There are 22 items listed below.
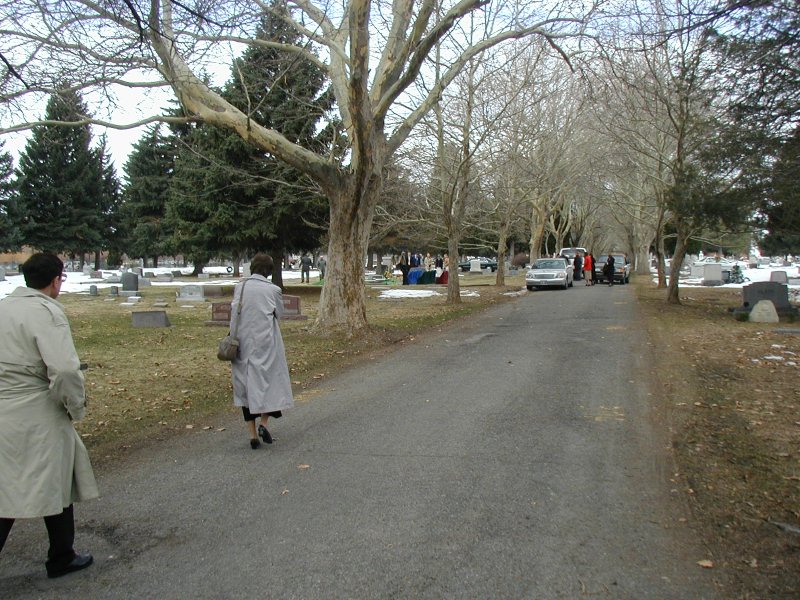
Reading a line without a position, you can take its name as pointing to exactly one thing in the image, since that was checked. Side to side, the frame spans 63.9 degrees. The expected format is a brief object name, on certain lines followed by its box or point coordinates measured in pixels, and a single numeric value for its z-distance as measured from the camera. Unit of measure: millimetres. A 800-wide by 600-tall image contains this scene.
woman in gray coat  5828
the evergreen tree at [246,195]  26250
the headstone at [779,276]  30219
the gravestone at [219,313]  15849
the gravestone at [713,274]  36781
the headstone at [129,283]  29000
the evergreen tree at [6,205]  48119
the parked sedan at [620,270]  39719
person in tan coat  3363
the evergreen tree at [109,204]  61406
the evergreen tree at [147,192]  48562
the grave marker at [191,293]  24312
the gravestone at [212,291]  26797
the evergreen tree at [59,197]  54375
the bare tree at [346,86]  11188
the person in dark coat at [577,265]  43744
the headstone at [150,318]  15398
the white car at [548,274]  32625
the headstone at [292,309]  17406
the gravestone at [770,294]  18078
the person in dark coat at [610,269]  37938
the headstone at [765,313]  16547
